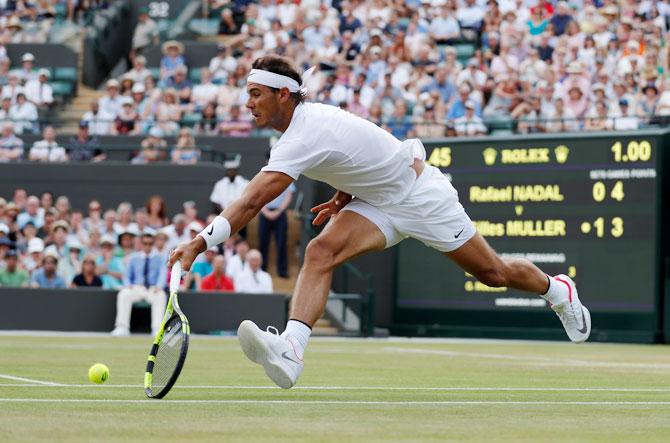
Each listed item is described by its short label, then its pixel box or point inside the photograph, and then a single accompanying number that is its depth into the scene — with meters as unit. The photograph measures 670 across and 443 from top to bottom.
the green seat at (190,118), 26.50
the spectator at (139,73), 28.11
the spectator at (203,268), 22.52
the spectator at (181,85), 27.45
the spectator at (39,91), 28.38
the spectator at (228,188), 24.11
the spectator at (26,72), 28.62
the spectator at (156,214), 23.47
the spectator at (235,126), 26.00
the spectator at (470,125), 23.06
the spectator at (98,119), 27.09
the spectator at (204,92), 27.00
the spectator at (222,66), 27.58
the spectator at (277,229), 24.06
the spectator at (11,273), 22.33
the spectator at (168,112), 26.59
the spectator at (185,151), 25.41
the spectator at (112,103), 27.42
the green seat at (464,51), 26.94
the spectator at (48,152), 25.73
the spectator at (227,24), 31.86
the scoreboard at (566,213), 20.67
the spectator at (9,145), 25.62
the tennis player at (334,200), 8.67
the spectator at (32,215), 23.89
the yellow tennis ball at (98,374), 9.77
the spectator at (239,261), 22.58
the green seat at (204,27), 32.41
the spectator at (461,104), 23.83
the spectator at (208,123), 26.62
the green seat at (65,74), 30.55
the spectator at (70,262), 22.80
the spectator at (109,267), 22.64
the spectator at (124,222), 23.28
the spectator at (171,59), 28.48
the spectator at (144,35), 31.60
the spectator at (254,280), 22.36
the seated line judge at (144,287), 21.53
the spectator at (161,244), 22.02
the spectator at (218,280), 22.33
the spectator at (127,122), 26.75
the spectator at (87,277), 22.39
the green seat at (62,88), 29.98
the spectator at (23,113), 27.17
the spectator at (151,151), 25.48
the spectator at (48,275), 22.31
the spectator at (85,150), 26.05
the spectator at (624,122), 21.20
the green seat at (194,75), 29.31
